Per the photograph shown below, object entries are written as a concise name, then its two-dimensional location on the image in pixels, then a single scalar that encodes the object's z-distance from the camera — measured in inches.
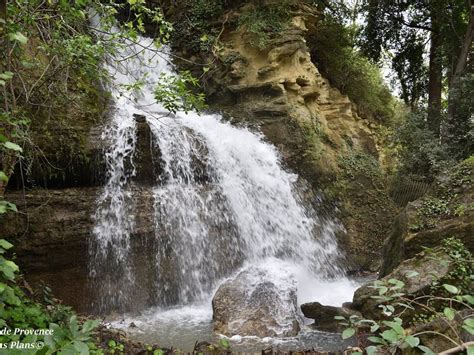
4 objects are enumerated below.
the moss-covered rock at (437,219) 217.2
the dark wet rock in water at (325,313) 211.0
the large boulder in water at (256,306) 209.8
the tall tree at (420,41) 428.1
